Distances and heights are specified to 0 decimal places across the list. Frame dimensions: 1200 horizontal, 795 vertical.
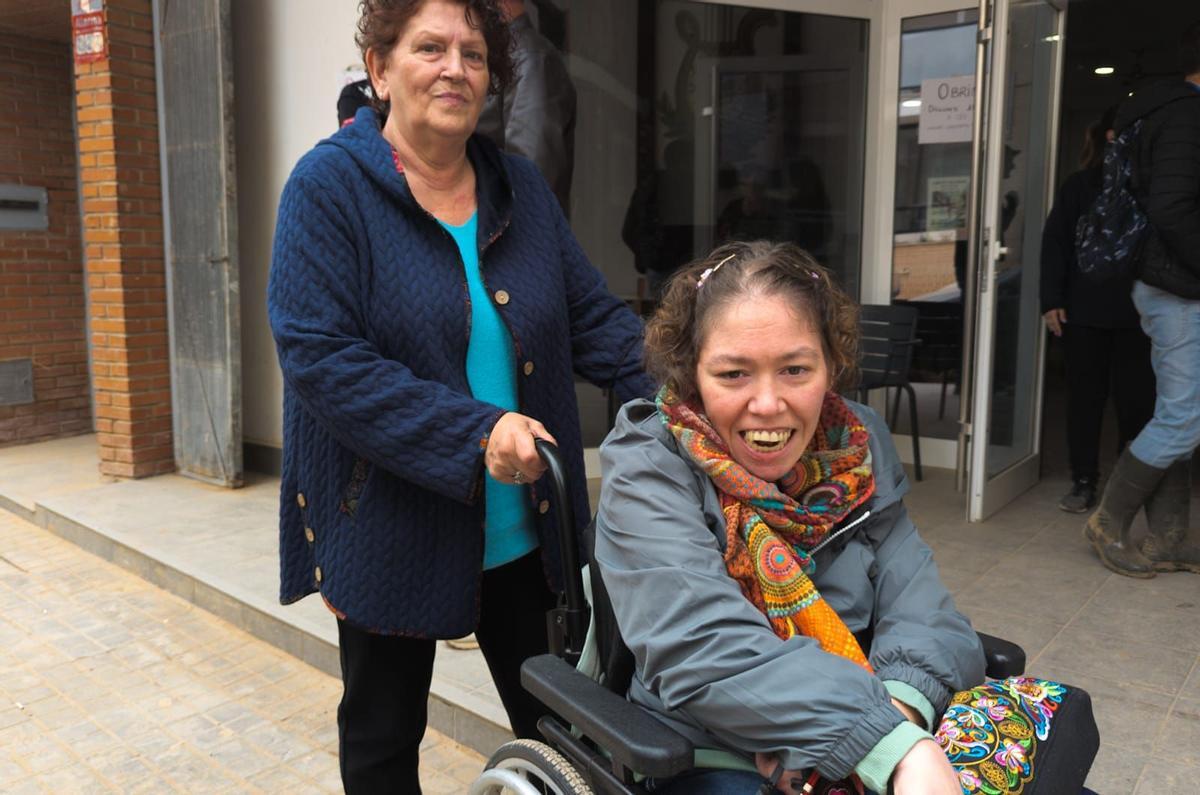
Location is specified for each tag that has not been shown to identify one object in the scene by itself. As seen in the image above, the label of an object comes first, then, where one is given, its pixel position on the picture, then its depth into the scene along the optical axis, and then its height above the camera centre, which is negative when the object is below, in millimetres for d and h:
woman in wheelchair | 1389 -491
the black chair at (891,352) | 5422 -557
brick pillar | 5855 -3
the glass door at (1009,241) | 4500 +41
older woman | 1682 -229
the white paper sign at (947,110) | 5402 +760
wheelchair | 1398 -694
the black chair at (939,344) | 5723 -542
